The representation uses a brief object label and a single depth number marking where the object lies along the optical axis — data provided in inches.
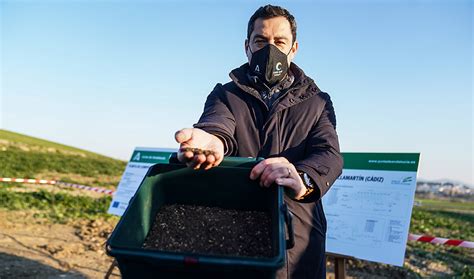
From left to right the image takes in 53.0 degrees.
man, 77.9
